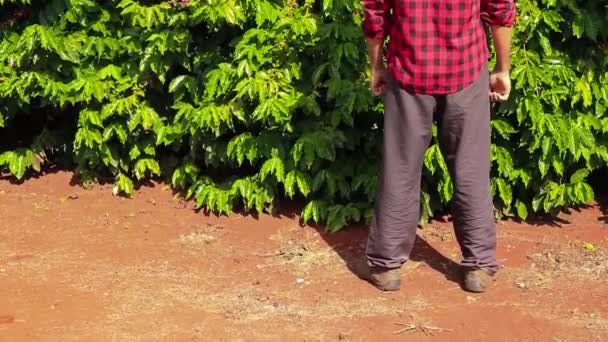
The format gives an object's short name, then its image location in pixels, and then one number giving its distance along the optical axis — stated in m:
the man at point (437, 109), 4.55
